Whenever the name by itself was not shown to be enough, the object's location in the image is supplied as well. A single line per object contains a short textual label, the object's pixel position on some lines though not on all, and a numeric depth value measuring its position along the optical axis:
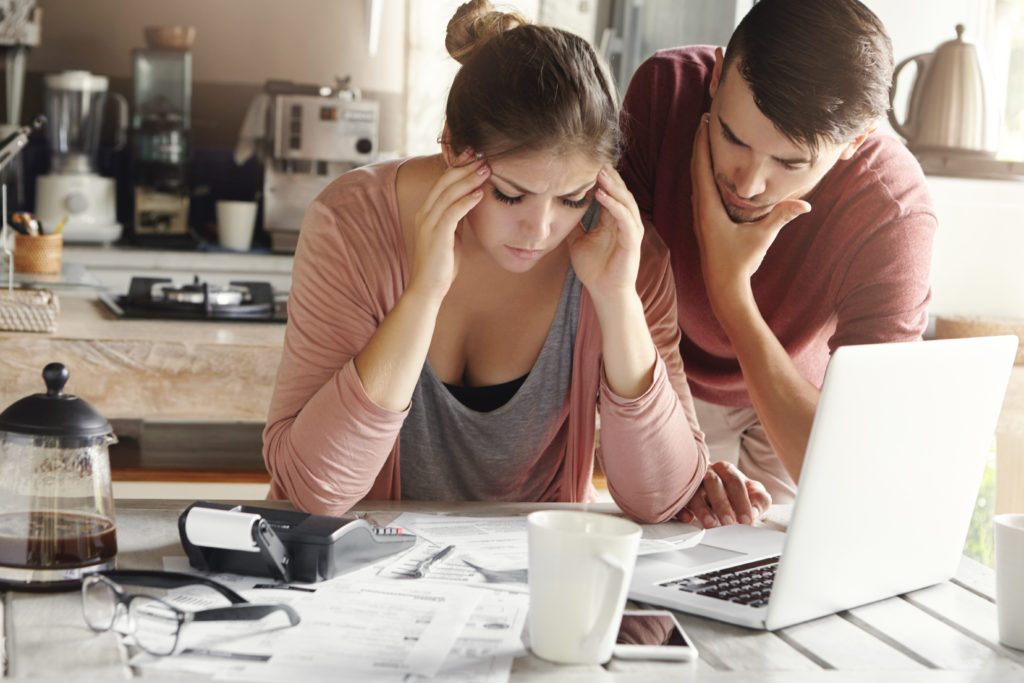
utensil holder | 2.53
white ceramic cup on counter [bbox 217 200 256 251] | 3.66
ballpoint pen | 1.01
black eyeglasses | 0.83
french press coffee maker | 0.91
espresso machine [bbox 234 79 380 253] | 3.58
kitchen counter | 2.14
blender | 3.61
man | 1.39
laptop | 0.92
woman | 1.22
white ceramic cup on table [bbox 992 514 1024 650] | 0.94
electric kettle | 2.45
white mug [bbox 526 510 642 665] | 0.81
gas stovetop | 2.46
